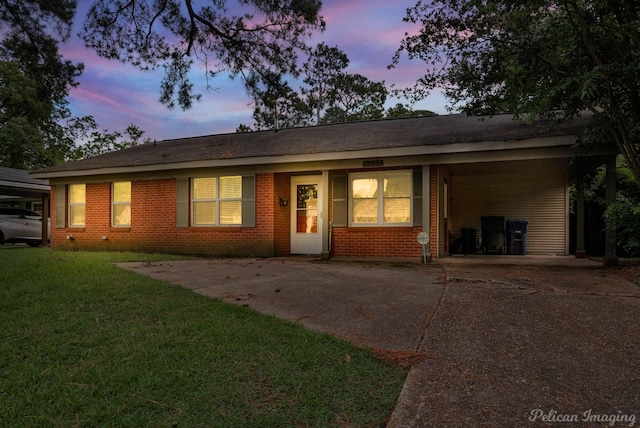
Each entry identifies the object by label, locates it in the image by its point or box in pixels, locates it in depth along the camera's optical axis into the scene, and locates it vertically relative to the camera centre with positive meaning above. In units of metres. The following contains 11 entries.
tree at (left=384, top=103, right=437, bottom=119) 28.50 +7.98
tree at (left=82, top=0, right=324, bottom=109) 7.57 +3.67
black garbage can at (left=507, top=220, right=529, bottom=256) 11.30 -0.44
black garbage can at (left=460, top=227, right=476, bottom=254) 11.73 -0.58
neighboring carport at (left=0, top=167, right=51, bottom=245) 14.63 +1.21
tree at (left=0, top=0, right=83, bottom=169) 7.70 +3.48
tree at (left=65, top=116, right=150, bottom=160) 34.71 +7.51
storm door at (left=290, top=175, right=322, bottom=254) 10.91 +0.19
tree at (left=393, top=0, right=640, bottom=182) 6.01 +2.72
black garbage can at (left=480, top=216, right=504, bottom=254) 11.51 -0.39
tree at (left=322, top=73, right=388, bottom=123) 30.89 +9.58
